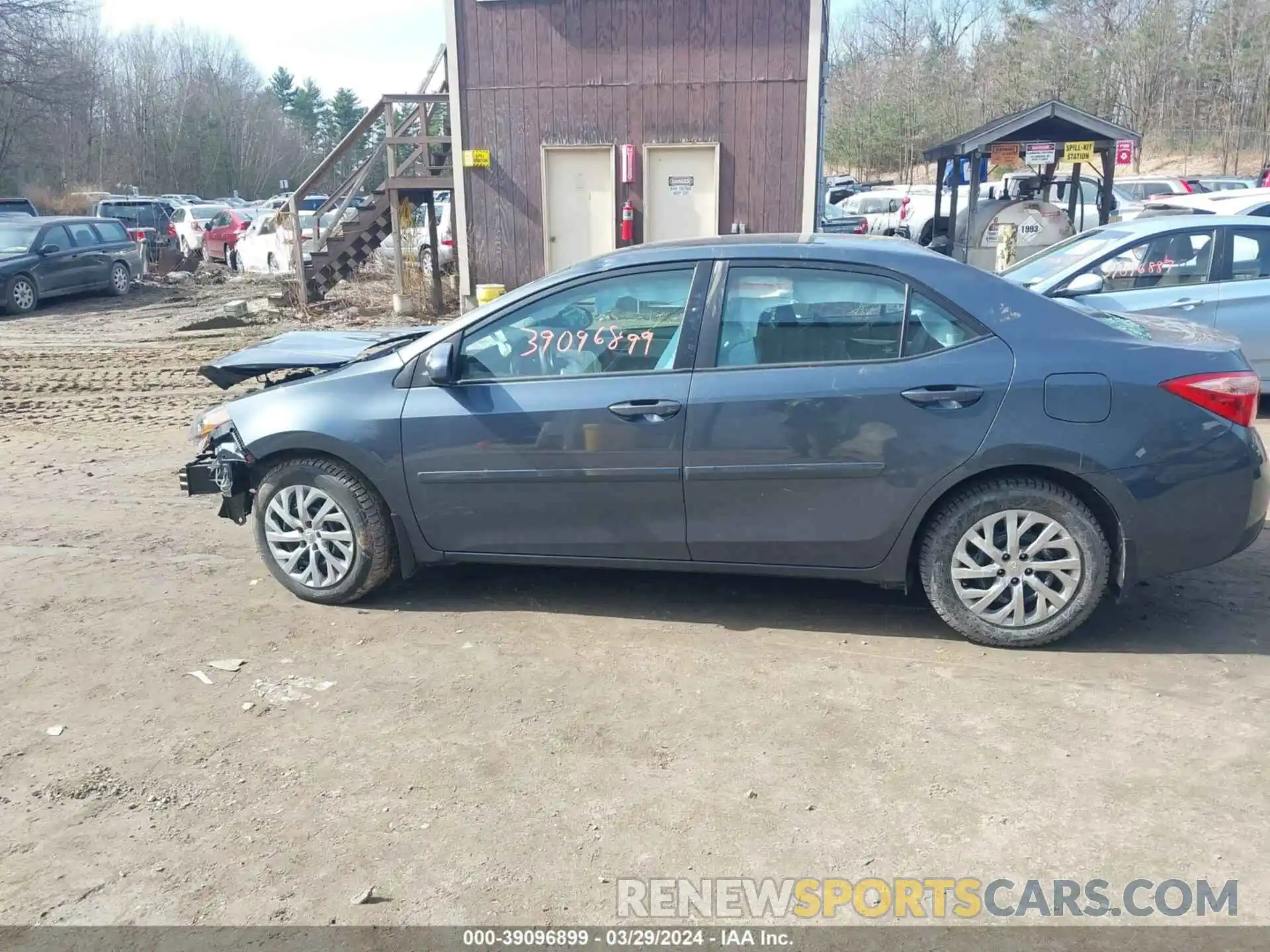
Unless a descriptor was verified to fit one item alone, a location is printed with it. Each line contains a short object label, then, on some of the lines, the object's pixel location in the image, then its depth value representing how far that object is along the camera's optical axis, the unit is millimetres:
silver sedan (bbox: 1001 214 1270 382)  7961
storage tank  13258
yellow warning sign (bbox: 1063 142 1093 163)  13578
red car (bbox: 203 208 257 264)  25625
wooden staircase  15594
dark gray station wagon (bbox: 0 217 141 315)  17359
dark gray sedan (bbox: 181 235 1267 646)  4121
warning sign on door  14484
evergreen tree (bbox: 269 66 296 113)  78250
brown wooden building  13906
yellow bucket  13641
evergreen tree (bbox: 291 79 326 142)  76500
